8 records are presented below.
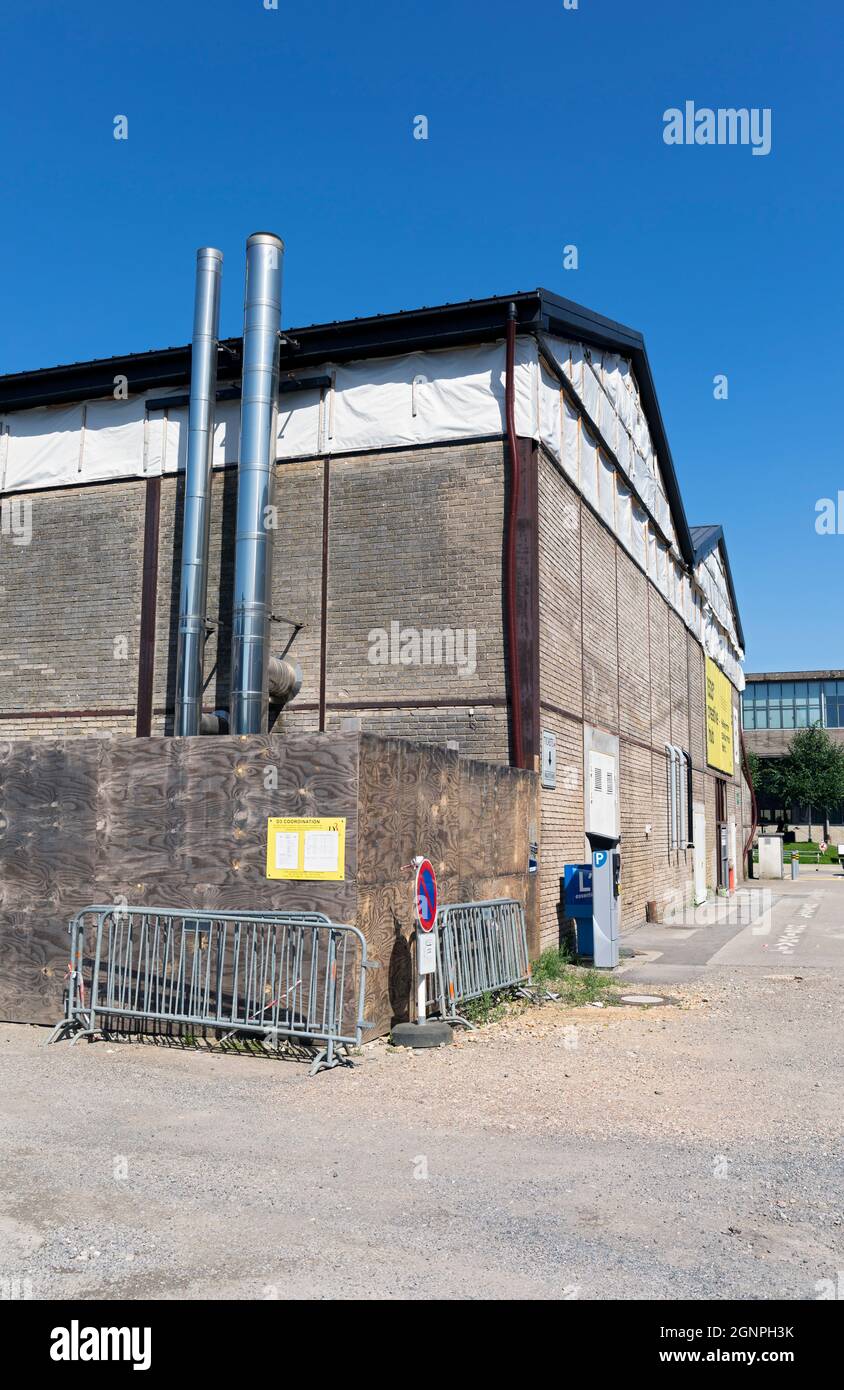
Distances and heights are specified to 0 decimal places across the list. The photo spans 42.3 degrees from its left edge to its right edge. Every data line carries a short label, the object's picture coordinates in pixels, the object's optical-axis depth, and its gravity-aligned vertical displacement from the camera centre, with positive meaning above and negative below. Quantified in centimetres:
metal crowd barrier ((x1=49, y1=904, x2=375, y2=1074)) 870 -126
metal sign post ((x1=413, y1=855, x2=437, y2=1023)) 928 -83
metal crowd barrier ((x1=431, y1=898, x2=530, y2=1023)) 985 -122
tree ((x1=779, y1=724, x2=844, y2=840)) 7238 +391
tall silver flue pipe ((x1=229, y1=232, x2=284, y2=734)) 1398 +449
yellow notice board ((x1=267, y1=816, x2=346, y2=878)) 911 -18
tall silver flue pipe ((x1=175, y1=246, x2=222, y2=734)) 1478 +453
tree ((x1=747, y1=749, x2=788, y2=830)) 7444 +360
